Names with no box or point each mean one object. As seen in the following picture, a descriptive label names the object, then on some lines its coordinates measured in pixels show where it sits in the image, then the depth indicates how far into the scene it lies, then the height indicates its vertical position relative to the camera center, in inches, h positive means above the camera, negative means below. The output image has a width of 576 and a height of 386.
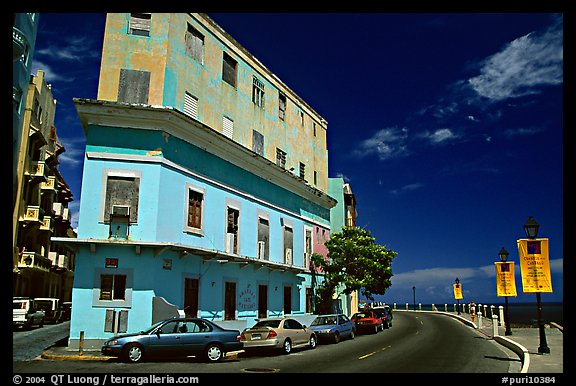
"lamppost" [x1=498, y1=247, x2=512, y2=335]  1035.3 +82.1
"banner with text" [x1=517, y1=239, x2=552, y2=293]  679.1 +41.5
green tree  1226.6 +76.3
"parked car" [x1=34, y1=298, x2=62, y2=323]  1353.3 -55.8
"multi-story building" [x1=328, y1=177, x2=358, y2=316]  1527.7 +267.1
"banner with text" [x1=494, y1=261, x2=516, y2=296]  971.3 +31.5
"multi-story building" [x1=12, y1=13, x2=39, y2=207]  1000.9 +537.6
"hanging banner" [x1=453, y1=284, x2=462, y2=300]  1745.8 +6.6
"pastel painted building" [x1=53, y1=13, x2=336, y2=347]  751.7 +194.4
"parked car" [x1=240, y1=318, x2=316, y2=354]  709.3 -69.1
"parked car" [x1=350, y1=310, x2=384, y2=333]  1184.8 -79.0
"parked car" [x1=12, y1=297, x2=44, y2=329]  1110.1 -60.5
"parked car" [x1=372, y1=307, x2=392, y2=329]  1317.8 -67.4
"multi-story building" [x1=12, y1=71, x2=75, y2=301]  1414.9 +294.9
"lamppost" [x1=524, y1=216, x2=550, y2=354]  672.4 +84.2
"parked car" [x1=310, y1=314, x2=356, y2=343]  897.3 -70.6
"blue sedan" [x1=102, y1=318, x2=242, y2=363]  574.9 -65.2
